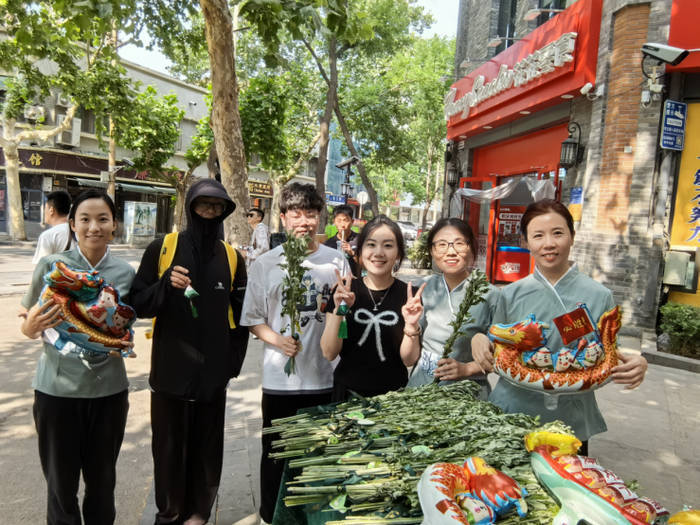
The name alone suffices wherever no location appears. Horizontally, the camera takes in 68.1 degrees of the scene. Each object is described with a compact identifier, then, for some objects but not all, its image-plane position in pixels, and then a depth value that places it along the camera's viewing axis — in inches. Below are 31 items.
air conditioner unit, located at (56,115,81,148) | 906.7
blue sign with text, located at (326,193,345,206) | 1503.4
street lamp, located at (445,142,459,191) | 621.9
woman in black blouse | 103.4
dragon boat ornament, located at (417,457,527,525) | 54.1
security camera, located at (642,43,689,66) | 270.6
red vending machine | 540.4
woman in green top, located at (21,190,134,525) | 97.8
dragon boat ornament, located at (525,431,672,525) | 54.2
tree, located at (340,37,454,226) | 842.2
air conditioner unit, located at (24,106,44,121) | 732.5
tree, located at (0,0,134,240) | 198.8
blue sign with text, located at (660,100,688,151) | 308.8
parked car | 1559.8
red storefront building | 313.9
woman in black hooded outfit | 106.5
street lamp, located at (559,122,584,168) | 365.4
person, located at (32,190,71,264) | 190.9
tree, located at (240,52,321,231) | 470.0
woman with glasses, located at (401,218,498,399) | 98.5
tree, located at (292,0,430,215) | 592.1
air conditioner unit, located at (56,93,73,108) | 893.8
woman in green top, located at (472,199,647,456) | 87.9
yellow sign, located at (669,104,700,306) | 313.3
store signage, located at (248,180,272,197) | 1385.3
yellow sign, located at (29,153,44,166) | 885.8
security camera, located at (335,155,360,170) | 573.7
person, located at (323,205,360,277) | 275.4
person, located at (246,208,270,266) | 320.2
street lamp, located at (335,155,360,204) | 586.8
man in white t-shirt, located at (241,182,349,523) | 109.5
